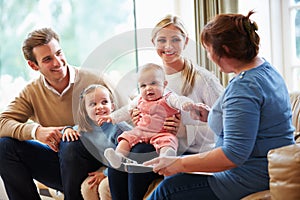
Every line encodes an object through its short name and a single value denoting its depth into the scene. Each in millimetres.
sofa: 2183
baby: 2787
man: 3359
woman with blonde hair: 2763
